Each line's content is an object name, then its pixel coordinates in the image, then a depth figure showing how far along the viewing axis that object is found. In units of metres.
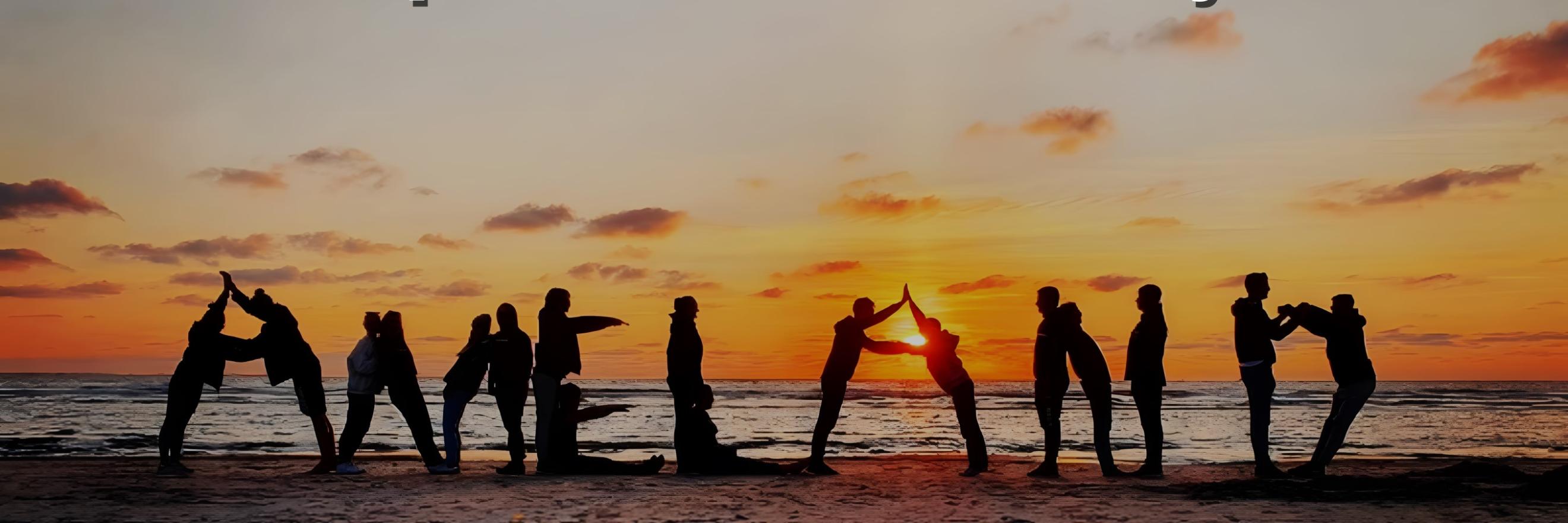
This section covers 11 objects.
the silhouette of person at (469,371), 11.93
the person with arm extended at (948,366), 11.86
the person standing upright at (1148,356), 11.25
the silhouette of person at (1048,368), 11.45
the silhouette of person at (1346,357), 11.38
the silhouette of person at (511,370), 11.72
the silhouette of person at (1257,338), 11.15
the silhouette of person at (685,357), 11.52
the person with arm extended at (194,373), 11.77
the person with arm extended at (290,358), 11.46
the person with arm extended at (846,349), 11.71
